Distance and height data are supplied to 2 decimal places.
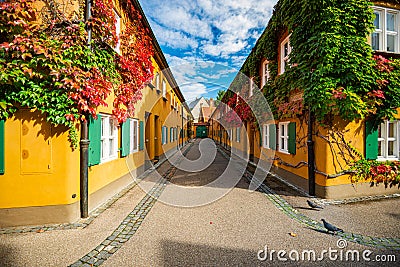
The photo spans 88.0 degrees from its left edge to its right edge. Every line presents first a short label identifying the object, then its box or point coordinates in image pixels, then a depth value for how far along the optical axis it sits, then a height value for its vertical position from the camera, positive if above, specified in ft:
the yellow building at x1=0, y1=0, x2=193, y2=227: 13.17 -2.52
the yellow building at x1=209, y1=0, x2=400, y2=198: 18.08 +0.34
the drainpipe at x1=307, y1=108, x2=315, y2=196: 20.02 -2.26
